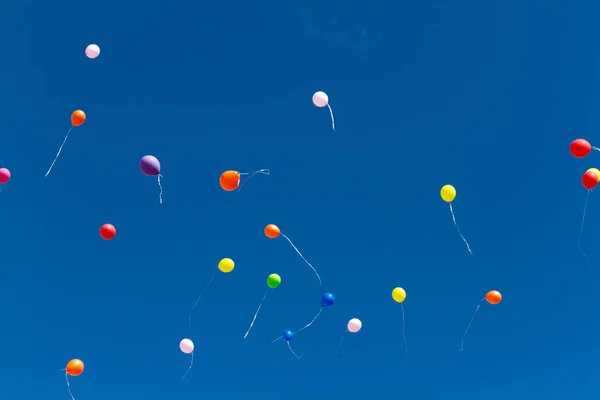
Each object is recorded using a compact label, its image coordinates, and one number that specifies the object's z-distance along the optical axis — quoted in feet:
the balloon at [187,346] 37.22
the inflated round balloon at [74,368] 34.24
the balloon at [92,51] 35.55
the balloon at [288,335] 37.52
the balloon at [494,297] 36.37
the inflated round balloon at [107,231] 33.94
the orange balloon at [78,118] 33.75
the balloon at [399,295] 36.50
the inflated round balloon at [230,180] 31.65
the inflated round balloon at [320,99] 34.22
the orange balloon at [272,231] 35.22
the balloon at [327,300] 36.63
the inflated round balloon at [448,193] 33.99
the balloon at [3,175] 34.19
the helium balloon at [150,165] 31.21
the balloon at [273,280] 36.07
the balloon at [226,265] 35.58
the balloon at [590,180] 31.09
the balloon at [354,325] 38.29
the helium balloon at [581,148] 30.71
